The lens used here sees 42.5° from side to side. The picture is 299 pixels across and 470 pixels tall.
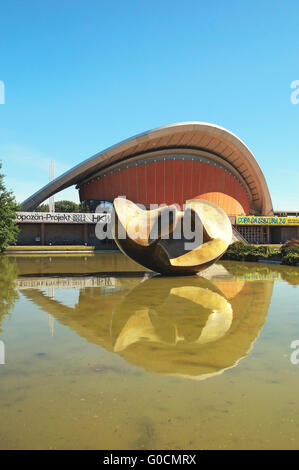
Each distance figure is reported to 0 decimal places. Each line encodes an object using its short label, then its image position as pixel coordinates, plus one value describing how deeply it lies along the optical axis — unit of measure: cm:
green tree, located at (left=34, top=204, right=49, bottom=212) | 9135
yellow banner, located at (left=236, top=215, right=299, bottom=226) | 4611
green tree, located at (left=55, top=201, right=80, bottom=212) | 8906
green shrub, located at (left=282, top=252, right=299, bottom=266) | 2220
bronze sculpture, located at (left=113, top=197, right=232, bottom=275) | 1496
